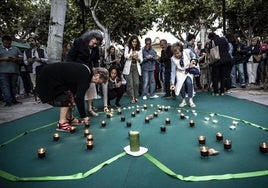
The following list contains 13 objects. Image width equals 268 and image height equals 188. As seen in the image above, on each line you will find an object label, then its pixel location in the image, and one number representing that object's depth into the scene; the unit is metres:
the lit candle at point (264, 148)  2.75
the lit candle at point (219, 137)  3.27
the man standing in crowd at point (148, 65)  7.70
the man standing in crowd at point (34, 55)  7.78
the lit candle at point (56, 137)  3.63
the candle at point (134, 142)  2.81
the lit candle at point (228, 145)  2.89
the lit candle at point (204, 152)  2.69
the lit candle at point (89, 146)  3.14
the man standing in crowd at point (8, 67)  7.34
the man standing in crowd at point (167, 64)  7.81
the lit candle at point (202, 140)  3.13
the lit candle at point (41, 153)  2.91
